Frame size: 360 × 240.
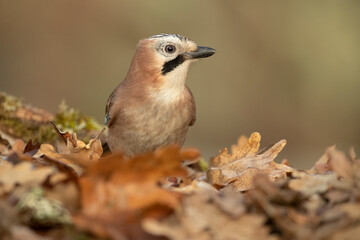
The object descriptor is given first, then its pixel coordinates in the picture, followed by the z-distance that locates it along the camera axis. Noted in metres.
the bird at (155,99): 6.24
